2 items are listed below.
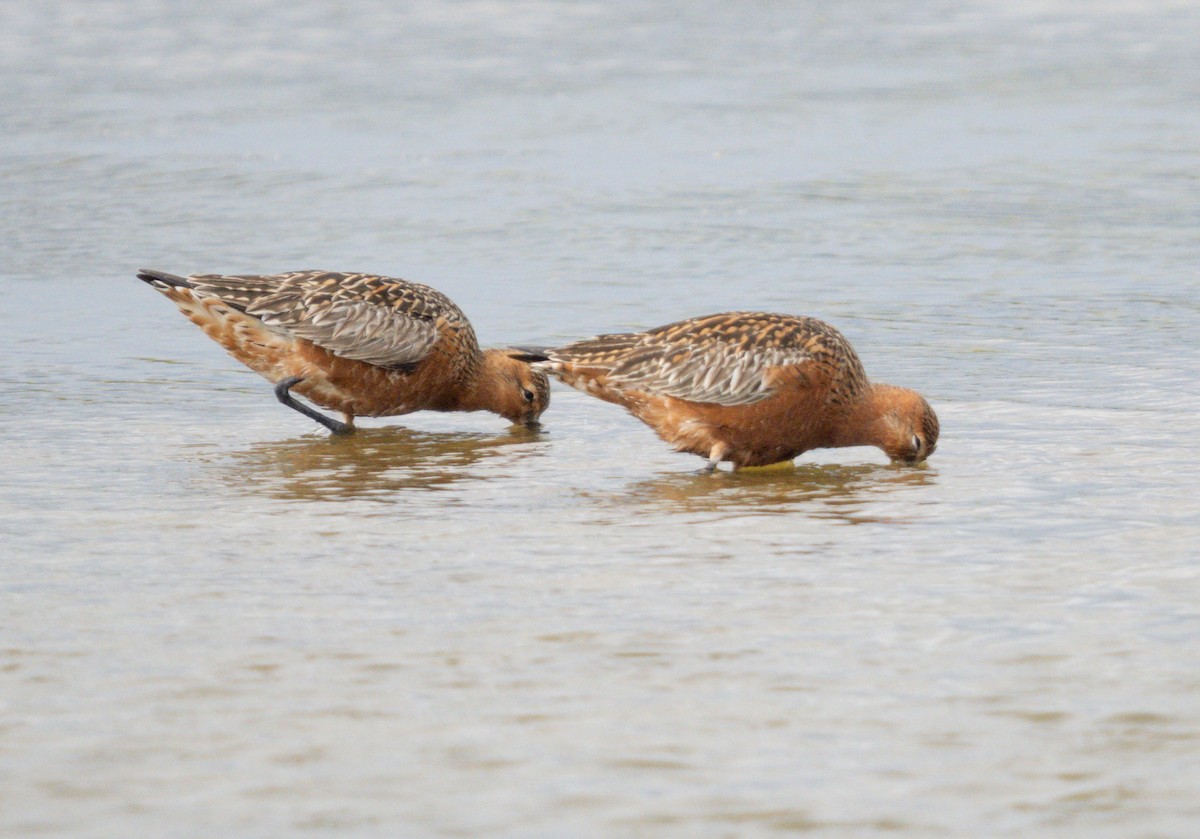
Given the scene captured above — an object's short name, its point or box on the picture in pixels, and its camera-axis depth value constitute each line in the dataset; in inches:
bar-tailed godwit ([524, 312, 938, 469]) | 670.5
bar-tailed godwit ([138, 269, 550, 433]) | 770.8
